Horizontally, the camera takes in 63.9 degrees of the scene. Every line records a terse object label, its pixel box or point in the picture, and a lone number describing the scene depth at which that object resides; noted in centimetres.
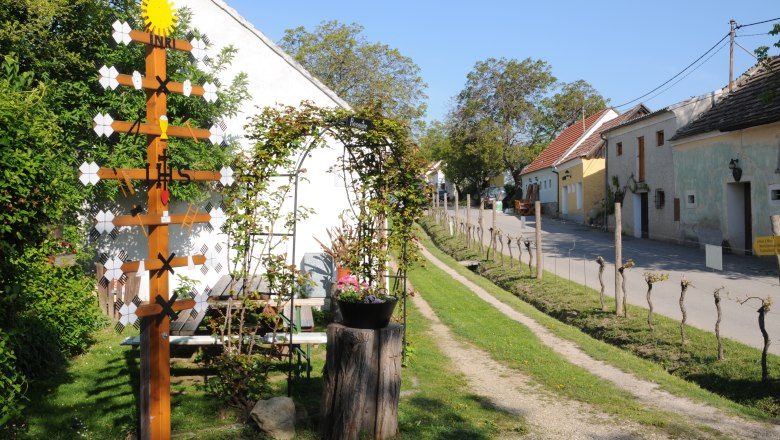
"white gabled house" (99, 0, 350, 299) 1182
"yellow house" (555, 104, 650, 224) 3422
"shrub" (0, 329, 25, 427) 457
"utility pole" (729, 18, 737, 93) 2324
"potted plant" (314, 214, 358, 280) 852
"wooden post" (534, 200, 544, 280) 1620
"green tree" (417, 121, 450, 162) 6726
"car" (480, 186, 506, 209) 5156
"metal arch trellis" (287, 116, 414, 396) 709
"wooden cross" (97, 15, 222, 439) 478
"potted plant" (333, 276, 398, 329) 568
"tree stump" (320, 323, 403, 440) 536
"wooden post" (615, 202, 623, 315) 1134
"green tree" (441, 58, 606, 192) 5309
